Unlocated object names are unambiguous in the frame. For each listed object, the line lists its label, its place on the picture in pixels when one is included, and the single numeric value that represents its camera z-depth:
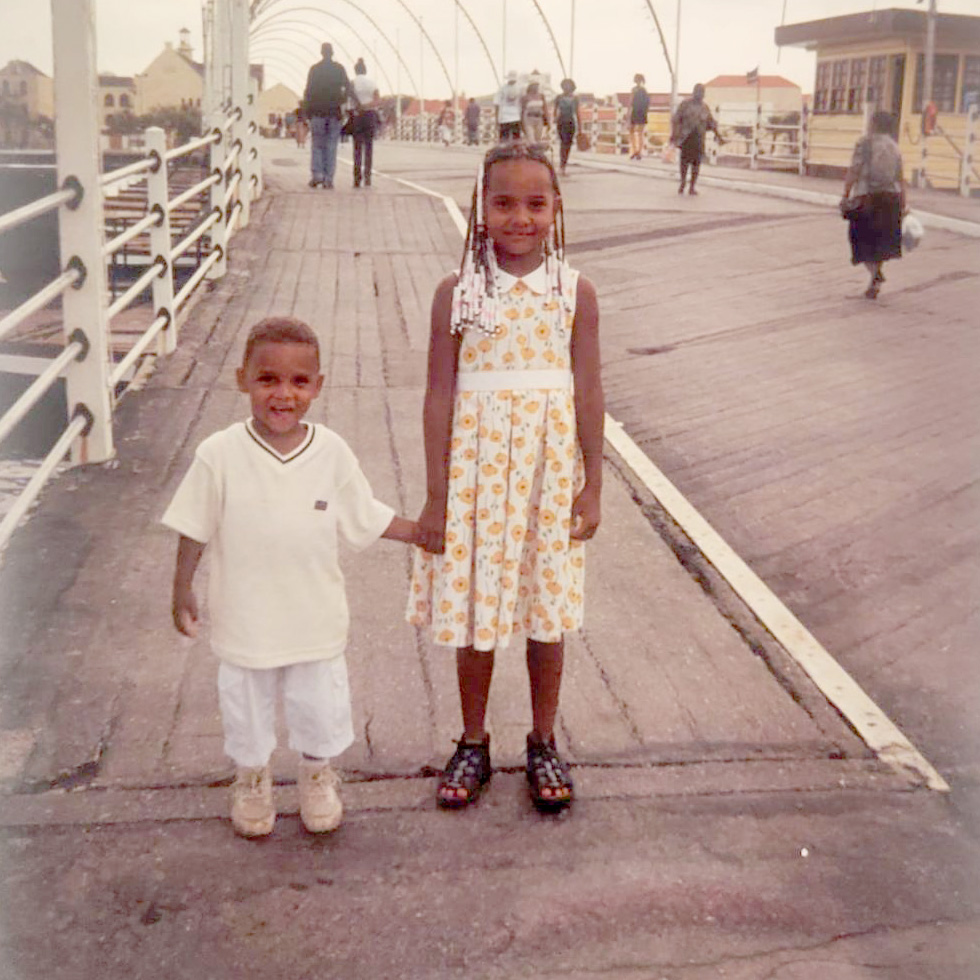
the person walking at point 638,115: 29.46
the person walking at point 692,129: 20.11
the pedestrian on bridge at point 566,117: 24.38
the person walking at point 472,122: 40.59
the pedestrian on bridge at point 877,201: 11.31
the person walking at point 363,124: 18.33
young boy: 2.74
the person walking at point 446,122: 45.25
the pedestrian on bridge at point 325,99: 17.08
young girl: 2.99
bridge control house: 26.14
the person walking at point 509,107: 20.62
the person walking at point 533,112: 20.33
